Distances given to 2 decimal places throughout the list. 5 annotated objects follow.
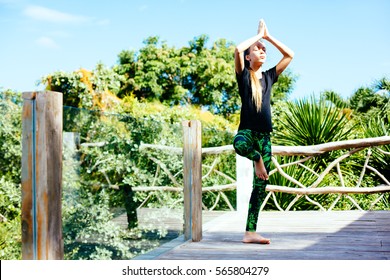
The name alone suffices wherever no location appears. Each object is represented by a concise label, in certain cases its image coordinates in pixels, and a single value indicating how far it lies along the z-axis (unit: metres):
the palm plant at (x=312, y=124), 11.65
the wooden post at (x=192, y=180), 6.69
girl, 6.08
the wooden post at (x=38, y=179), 3.46
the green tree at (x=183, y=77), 38.87
